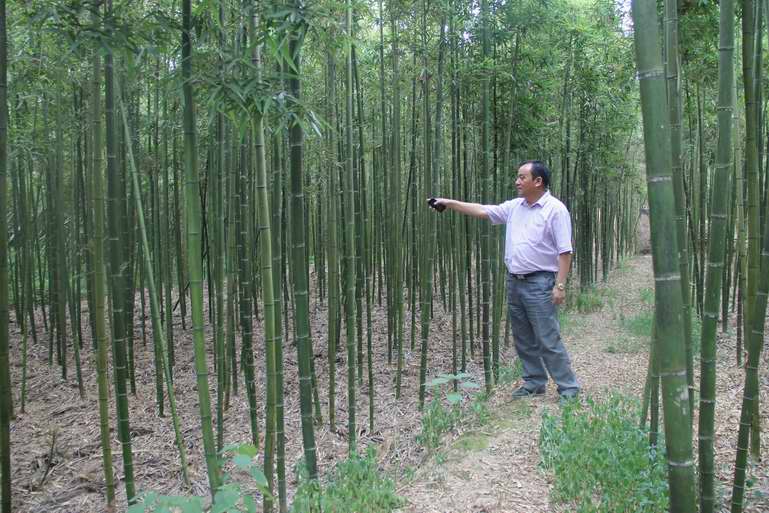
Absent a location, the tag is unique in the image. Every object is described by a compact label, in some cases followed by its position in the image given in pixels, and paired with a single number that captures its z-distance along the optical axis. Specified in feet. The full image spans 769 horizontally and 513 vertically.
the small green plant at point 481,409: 10.97
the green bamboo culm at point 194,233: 6.26
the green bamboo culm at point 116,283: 7.57
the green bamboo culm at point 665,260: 3.97
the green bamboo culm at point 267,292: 7.08
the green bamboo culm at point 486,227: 12.79
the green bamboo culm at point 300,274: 7.55
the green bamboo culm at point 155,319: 9.16
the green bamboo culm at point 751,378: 5.66
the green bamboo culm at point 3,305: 6.56
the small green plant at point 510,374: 13.69
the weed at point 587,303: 23.03
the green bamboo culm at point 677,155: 6.22
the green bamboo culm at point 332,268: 10.91
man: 10.93
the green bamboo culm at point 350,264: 10.32
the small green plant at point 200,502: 5.24
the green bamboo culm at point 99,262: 8.06
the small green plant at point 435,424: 10.84
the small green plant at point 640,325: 18.15
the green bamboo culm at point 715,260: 5.34
